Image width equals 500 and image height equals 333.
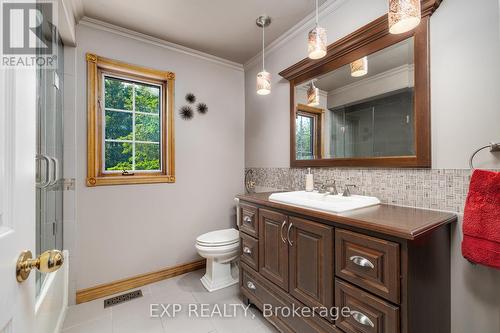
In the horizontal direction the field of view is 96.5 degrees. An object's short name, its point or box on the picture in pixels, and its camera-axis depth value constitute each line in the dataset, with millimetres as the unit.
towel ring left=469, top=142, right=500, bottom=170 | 1033
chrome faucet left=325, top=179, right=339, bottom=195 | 1634
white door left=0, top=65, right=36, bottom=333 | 479
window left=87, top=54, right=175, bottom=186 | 1991
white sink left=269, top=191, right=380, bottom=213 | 1210
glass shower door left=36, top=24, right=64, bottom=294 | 1326
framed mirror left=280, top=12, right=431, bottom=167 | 1304
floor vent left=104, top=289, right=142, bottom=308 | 1911
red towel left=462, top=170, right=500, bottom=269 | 942
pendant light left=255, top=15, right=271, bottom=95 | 1867
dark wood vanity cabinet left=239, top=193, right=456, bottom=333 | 936
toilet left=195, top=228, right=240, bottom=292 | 2059
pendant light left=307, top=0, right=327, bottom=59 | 1356
